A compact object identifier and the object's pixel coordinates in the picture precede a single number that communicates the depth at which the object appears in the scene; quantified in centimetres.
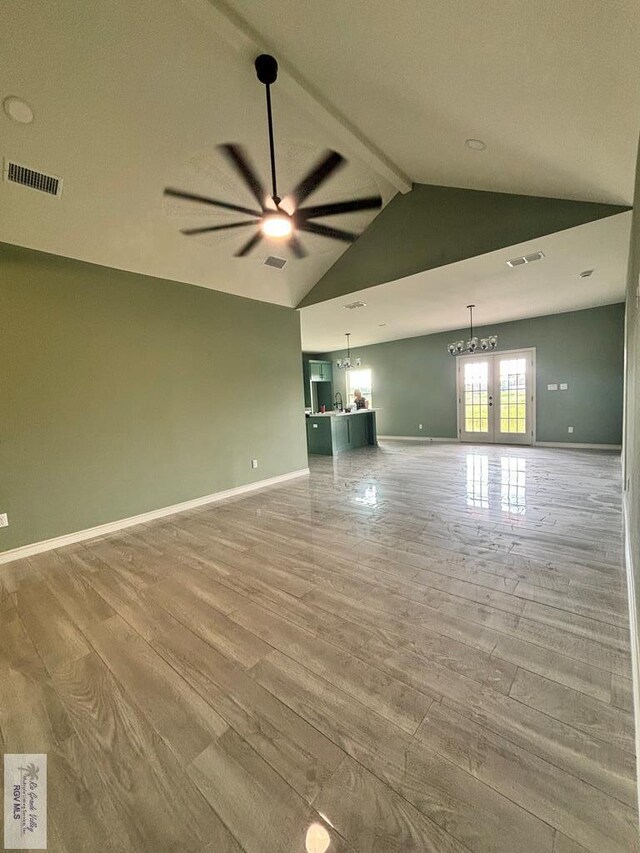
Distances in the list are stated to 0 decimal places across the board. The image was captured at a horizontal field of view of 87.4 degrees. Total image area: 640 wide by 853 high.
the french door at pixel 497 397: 747
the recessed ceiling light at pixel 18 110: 216
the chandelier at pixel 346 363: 848
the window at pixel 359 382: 1020
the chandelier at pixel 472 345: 646
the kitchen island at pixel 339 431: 750
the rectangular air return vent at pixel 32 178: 250
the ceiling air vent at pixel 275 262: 442
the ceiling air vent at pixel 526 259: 387
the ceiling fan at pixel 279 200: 220
